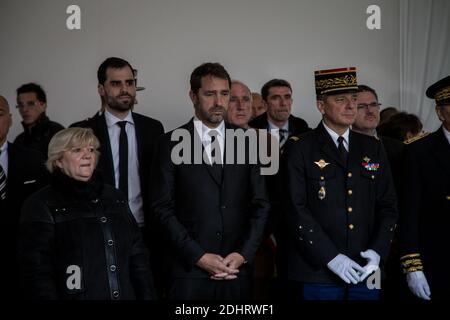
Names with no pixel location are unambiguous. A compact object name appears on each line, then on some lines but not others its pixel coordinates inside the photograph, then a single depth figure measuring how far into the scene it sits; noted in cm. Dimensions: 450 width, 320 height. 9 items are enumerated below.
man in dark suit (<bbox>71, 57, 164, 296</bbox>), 805
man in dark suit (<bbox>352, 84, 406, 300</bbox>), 877
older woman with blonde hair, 612
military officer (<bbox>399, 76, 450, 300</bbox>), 730
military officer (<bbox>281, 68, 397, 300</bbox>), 711
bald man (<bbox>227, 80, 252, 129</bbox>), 953
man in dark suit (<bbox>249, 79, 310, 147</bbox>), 1007
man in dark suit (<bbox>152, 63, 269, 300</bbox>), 714
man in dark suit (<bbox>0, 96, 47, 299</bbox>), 718
